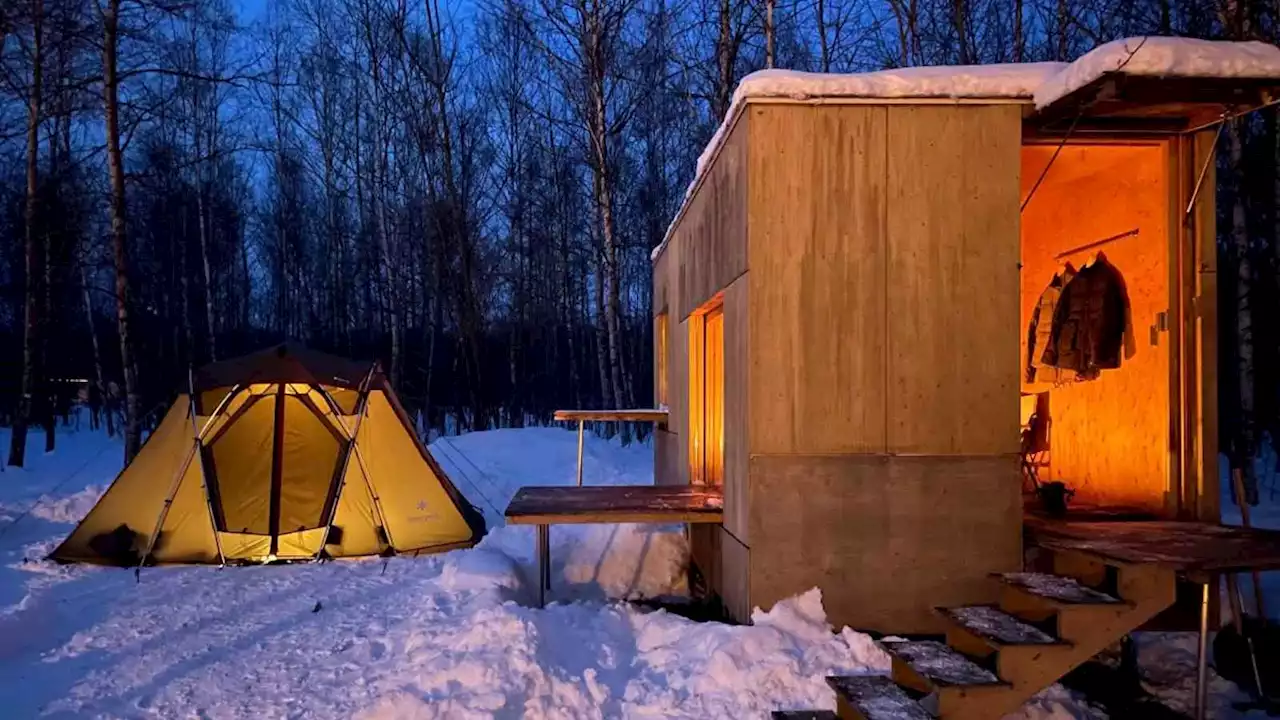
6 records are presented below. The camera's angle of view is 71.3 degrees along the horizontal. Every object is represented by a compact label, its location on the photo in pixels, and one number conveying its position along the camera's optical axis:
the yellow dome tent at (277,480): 8.71
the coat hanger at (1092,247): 6.70
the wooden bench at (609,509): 6.66
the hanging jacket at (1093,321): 6.52
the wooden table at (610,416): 9.85
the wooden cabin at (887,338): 5.53
